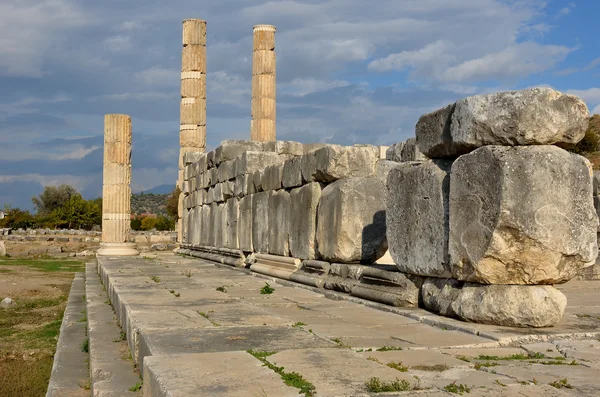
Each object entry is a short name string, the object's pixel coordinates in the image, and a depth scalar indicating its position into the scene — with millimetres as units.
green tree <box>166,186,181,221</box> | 44250
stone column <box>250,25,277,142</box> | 25828
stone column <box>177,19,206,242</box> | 24531
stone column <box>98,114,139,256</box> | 18672
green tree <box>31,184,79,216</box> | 68438
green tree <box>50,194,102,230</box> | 54225
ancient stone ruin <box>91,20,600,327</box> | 5242
